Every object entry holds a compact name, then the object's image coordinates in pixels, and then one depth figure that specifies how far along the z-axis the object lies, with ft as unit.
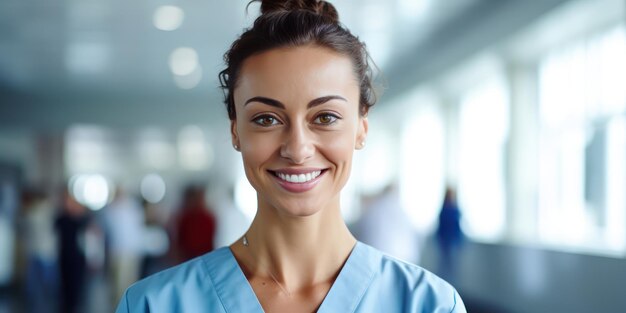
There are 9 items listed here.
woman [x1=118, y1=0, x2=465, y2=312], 4.44
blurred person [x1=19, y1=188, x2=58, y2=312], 28.12
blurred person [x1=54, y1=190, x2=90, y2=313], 24.27
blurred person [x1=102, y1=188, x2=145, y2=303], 28.50
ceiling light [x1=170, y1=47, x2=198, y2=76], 36.11
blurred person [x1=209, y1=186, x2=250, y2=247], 26.78
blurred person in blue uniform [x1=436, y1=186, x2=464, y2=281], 29.07
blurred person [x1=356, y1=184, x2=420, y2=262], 21.25
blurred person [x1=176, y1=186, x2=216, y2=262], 24.34
